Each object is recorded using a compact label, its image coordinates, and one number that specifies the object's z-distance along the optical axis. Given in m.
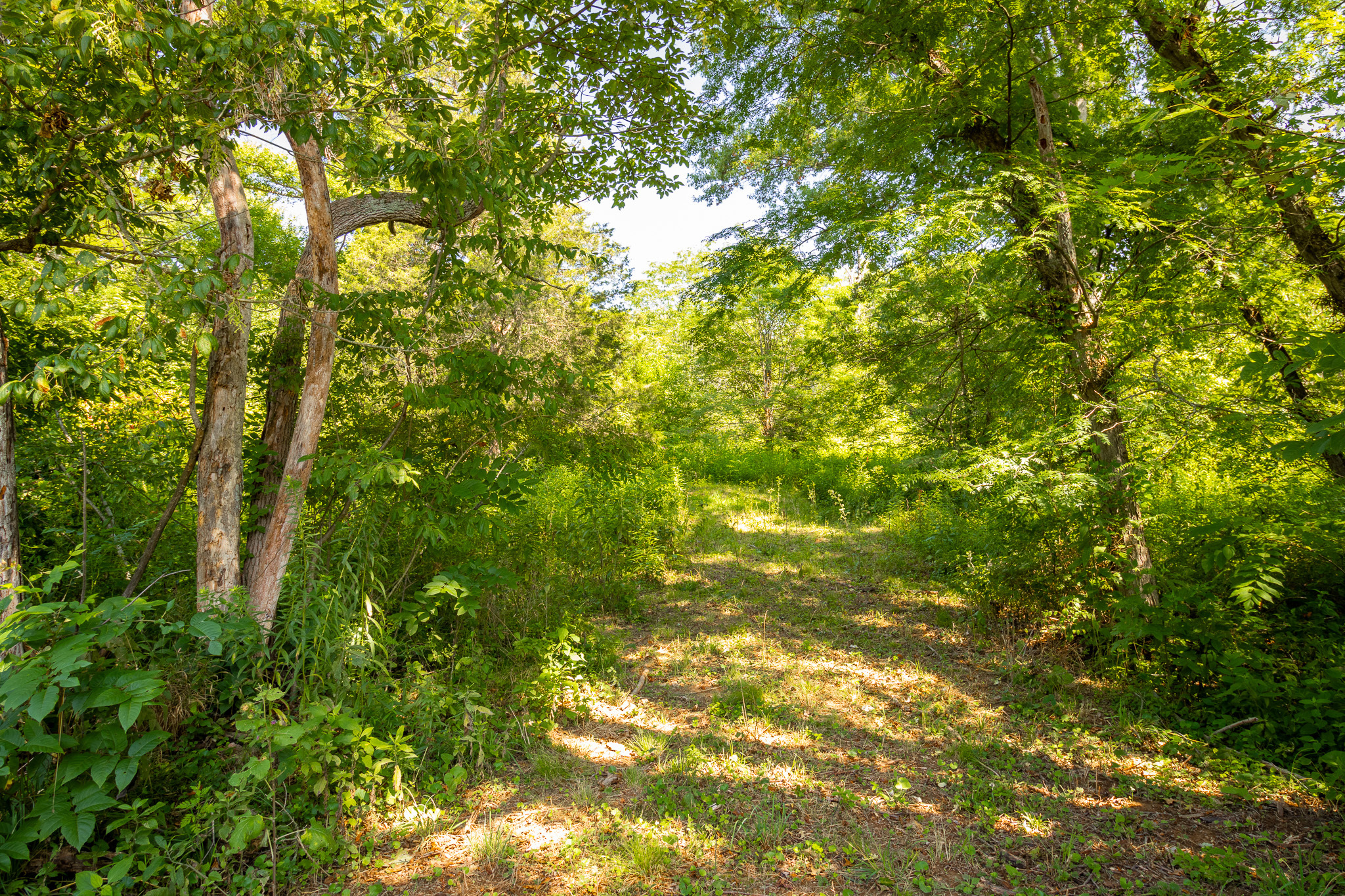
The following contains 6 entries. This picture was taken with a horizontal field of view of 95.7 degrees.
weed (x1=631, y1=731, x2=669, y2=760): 3.64
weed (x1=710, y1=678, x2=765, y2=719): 4.10
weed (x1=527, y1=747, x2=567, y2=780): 3.44
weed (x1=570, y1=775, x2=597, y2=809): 3.19
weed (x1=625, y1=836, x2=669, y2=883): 2.69
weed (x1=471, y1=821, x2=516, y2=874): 2.77
